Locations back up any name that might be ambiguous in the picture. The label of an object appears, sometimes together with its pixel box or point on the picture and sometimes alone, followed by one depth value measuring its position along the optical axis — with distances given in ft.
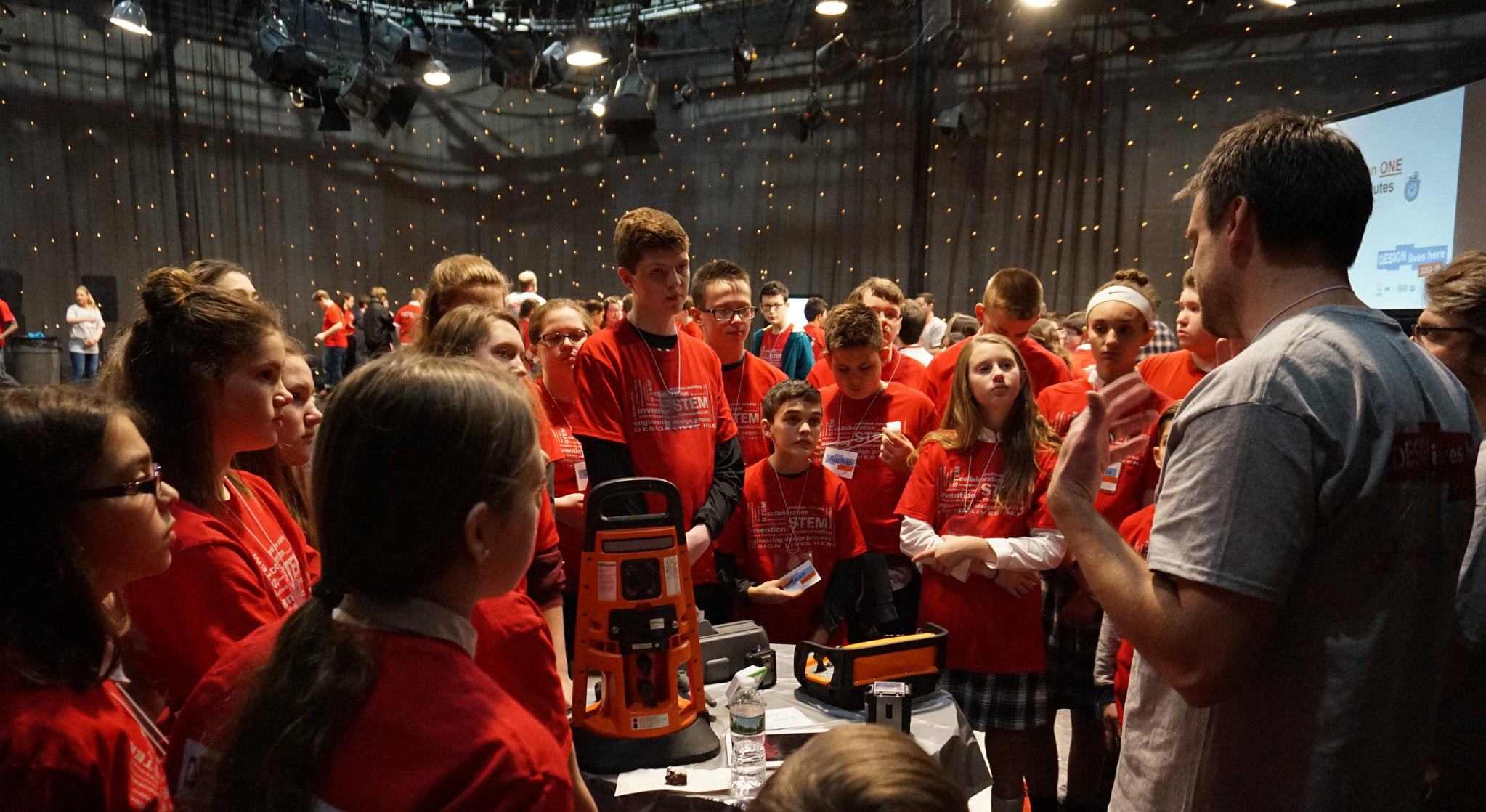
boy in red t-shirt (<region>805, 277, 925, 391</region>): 13.53
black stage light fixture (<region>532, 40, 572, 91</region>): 34.53
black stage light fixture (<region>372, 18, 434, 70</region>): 33.76
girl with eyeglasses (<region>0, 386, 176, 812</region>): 3.03
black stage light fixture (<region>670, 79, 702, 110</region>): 37.88
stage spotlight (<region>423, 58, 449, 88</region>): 35.19
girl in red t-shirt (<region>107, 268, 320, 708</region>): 4.24
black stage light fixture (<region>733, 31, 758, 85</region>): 34.50
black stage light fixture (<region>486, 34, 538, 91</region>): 34.32
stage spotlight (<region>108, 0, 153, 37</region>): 28.60
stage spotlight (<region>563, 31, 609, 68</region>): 31.45
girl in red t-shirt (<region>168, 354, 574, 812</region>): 2.55
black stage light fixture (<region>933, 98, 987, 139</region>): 32.04
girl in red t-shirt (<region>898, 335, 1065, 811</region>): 8.47
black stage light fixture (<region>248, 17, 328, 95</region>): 30.71
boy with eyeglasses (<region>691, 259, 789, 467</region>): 11.27
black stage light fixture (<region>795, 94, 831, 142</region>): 34.83
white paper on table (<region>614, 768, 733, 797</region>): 5.15
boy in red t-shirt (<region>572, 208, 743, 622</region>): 8.08
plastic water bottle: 5.23
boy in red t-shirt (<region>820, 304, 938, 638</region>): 10.34
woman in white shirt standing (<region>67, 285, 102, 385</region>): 33.04
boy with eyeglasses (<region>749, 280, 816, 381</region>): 16.67
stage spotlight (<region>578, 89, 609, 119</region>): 35.29
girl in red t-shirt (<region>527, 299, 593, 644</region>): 9.21
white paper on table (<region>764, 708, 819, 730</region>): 5.93
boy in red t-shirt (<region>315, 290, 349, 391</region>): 37.27
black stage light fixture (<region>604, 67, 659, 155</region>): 32.63
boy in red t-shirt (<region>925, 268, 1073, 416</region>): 12.01
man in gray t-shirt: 3.44
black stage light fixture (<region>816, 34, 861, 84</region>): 31.55
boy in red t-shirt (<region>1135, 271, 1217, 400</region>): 10.19
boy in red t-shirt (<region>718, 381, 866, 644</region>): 9.00
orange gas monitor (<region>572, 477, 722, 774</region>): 5.30
